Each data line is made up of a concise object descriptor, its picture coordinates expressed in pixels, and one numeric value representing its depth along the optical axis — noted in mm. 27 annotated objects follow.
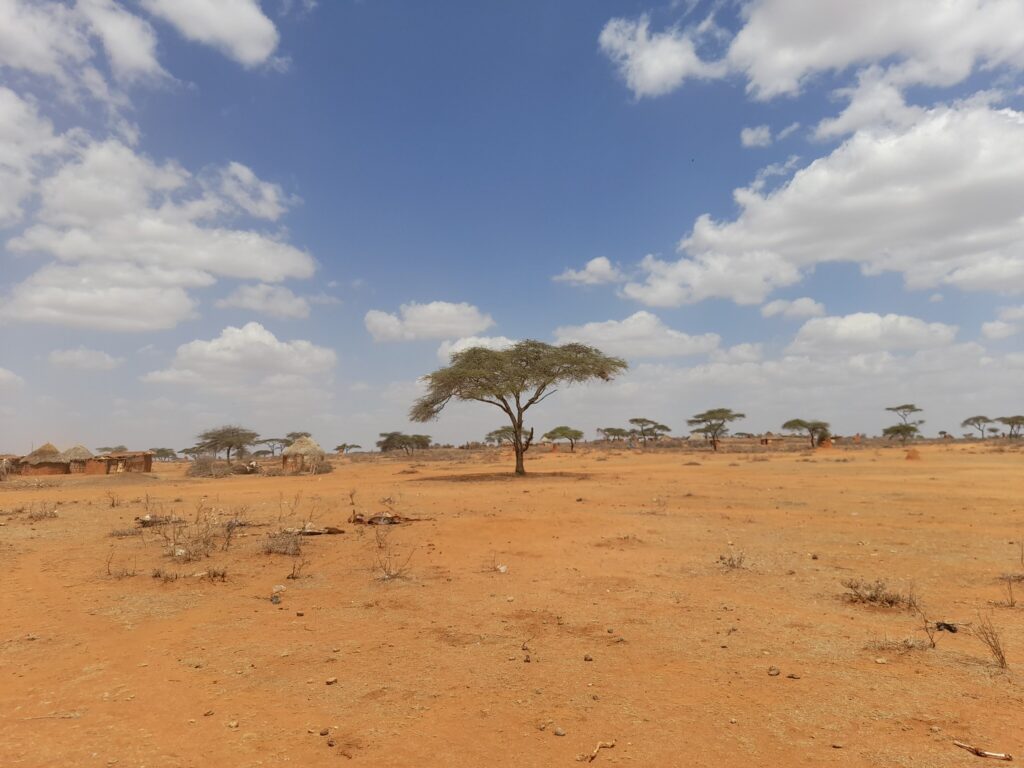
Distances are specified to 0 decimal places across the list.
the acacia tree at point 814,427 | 55125
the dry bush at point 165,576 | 7953
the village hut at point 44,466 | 33594
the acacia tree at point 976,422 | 76106
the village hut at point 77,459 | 33906
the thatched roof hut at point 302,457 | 37344
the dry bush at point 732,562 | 8734
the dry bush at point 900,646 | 5359
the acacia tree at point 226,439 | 47312
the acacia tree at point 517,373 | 26203
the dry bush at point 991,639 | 4953
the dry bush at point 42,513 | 13594
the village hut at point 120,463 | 34156
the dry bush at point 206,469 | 36681
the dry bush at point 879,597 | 6836
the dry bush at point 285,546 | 9461
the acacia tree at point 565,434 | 69000
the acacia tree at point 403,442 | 77000
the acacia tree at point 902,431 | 65938
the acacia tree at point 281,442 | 73212
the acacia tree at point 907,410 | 72625
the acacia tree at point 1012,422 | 65188
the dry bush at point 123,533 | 11109
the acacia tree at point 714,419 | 59500
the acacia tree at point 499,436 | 71375
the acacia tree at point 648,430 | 80419
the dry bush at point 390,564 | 8234
